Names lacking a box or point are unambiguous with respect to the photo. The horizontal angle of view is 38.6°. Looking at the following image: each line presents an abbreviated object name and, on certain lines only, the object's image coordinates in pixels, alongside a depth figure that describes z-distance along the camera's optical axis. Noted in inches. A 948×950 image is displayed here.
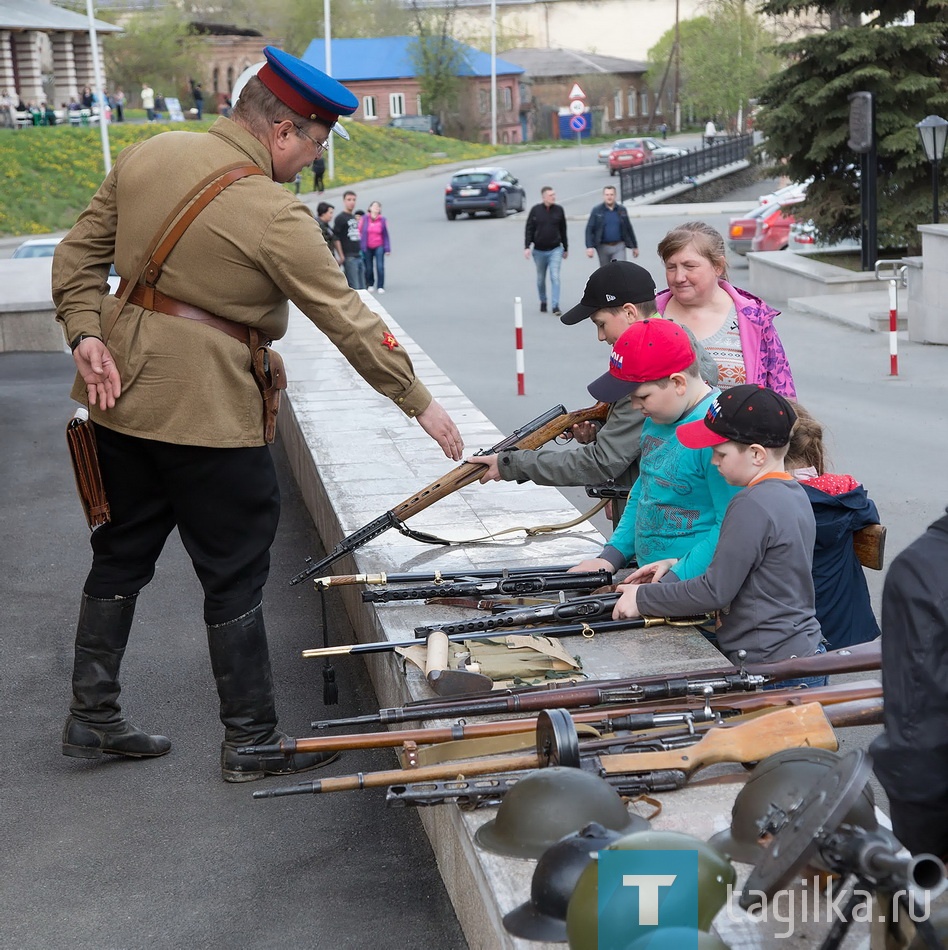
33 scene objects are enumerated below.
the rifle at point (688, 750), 140.9
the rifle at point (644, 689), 161.8
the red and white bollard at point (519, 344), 587.2
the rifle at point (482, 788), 140.4
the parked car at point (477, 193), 1717.5
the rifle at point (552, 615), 194.5
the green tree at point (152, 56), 3422.7
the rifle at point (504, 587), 207.9
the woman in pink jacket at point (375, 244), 1056.2
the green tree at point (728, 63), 3425.2
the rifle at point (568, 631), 189.8
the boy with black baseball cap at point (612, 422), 216.8
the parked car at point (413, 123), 3321.9
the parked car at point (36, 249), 923.4
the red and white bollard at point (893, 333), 594.5
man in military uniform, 178.5
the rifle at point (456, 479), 238.2
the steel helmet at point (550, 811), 128.4
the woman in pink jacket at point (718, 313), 246.2
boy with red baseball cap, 189.0
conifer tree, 928.9
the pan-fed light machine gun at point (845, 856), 89.6
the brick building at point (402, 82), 3978.8
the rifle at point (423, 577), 217.8
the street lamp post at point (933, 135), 788.0
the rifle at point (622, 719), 153.2
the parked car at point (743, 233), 1182.0
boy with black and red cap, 169.9
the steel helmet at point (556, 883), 116.0
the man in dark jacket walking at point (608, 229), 916.0
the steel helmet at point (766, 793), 121.4
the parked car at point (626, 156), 2402.8
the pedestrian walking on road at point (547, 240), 893.2
